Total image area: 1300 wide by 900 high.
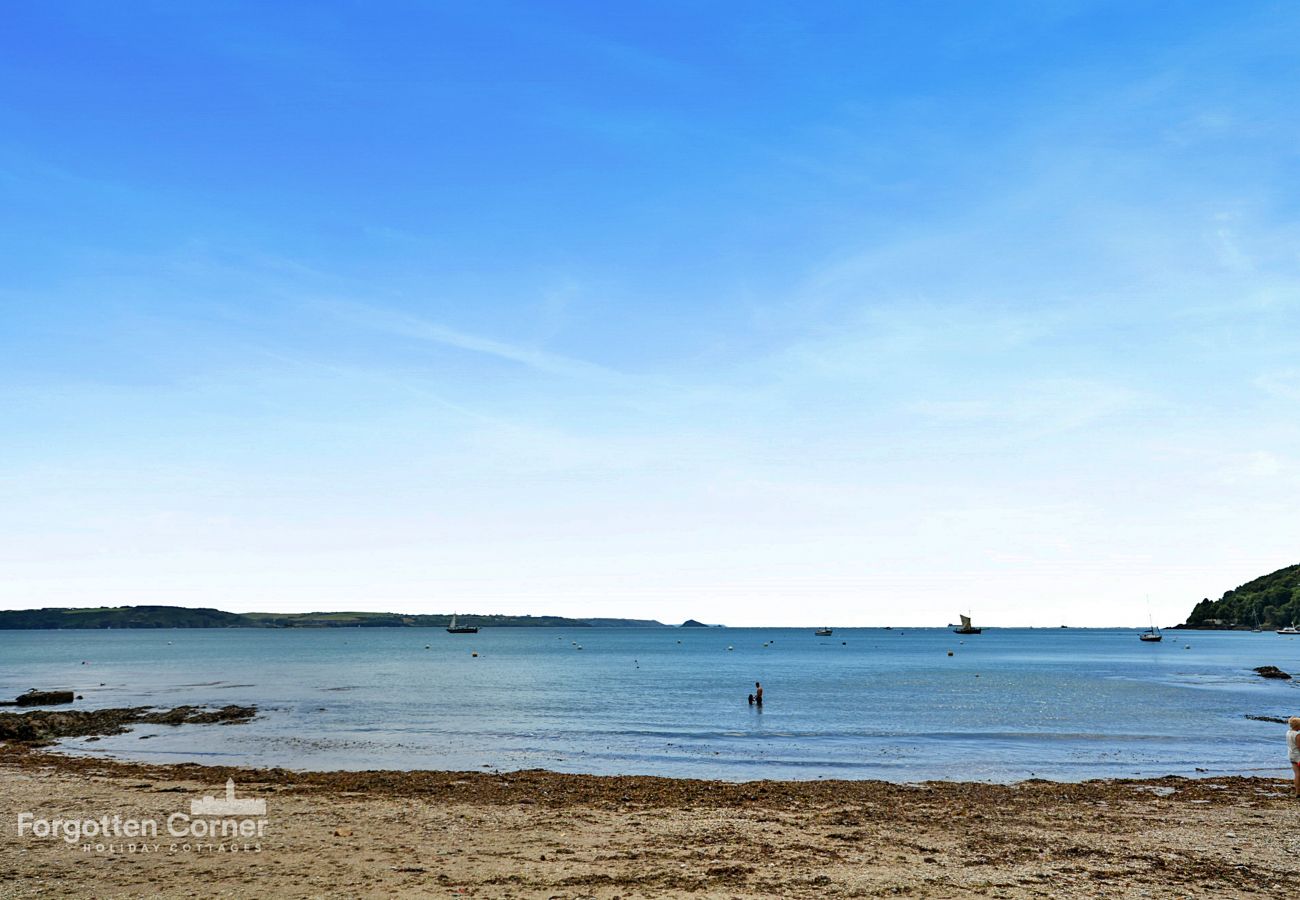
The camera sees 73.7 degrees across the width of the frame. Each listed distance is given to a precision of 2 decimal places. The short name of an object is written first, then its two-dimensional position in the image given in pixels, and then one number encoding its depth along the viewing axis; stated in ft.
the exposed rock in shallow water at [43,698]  182.01
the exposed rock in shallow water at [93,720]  124.36
